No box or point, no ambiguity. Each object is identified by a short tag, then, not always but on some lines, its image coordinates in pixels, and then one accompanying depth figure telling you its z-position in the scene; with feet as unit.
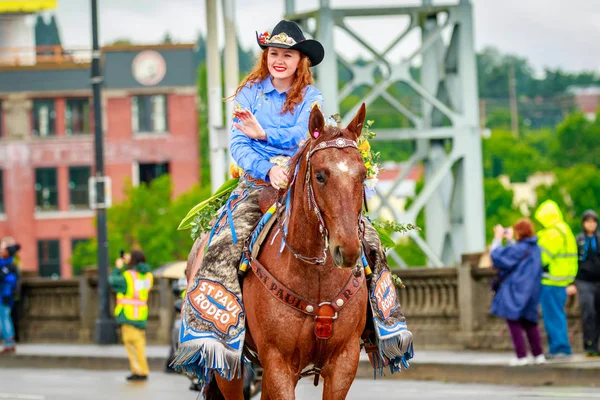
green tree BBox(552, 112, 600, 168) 420.77
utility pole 538.30
